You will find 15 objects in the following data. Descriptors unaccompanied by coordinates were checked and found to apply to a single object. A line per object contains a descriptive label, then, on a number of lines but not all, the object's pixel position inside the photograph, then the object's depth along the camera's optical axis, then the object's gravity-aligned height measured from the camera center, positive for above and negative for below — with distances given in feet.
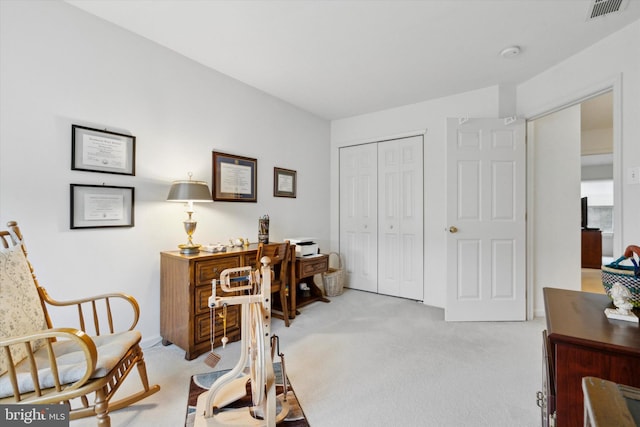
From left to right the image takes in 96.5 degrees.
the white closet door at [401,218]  11.93 -0.13
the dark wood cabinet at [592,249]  18.47 -2.18
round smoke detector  7.96 +4.67
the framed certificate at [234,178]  9.37 +1.25
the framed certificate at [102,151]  6.55 +1.51
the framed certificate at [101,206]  6.54 +0.18
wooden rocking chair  3.74 -2.21
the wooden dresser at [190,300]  7.09 -2.21
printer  10.94 -1.25
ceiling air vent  6.05 +4.55
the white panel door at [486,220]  9.79 -0.16
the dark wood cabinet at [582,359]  2.89 -1.48
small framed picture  11.56 +1.34
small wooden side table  10.08 -2.27
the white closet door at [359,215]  13.20 -0.01
